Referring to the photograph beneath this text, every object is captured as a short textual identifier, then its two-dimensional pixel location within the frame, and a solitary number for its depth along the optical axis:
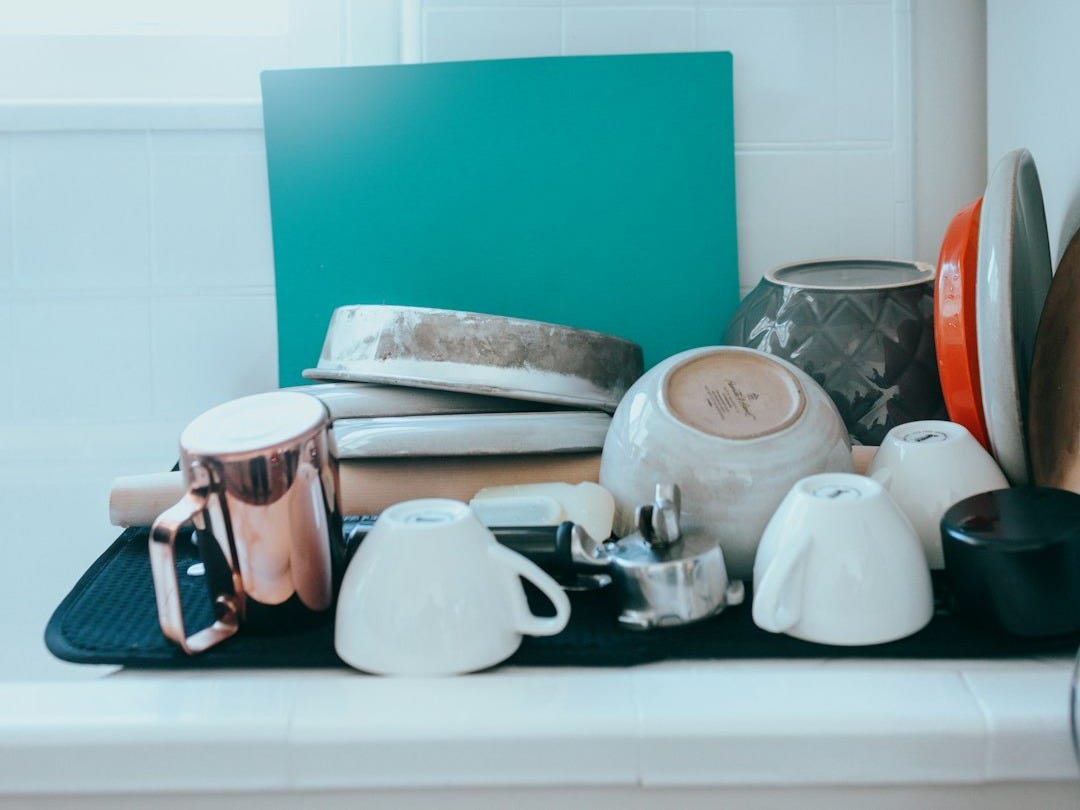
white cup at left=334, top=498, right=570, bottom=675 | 0.57
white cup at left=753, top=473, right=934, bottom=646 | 0.59
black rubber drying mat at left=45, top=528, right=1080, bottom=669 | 0.60
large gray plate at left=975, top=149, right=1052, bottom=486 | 0.71
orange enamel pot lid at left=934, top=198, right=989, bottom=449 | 0.76
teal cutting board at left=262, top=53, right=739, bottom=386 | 1.11
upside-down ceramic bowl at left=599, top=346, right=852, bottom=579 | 0.68
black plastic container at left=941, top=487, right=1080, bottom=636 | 0.58
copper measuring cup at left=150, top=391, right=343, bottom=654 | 0.59
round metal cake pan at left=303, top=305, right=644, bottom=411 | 0.84
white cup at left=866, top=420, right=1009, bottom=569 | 0.69
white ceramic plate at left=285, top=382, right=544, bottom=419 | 0.87
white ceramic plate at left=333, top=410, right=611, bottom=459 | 0.81
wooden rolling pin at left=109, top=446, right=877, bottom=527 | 0.81
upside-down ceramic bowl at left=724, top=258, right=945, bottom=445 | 0.87
